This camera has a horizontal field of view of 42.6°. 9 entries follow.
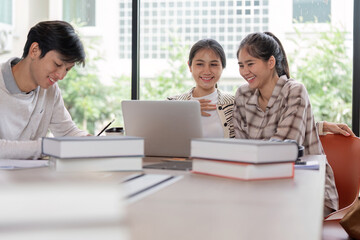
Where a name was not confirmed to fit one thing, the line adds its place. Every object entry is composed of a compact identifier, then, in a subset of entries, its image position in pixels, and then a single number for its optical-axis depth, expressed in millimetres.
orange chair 2062
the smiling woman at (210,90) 2680
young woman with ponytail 2168
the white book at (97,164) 1306
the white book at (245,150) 1188
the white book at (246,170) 1196
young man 2131
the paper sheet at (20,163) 1459
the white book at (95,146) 1281
